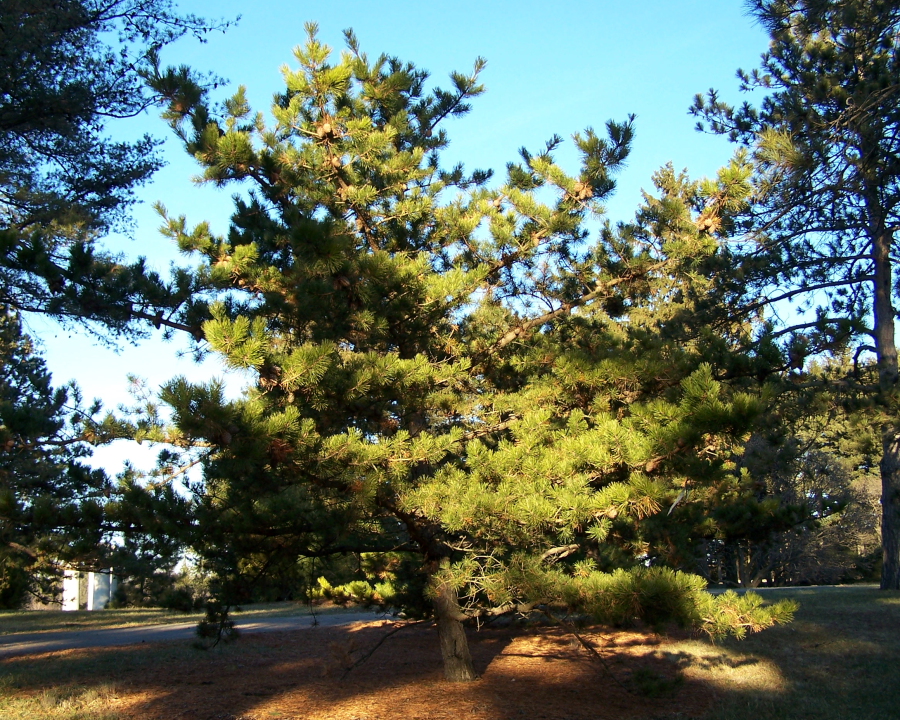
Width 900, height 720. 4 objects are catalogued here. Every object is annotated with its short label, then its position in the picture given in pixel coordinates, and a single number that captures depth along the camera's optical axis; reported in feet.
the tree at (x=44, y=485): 18.29
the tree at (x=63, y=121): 26.55
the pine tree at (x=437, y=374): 17.56
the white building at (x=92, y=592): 82.28
